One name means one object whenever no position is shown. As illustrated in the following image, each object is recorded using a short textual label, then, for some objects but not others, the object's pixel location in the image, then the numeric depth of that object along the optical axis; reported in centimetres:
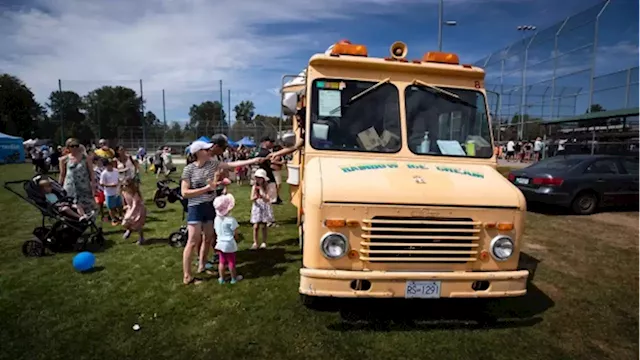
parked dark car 1030
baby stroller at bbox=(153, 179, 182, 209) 1044
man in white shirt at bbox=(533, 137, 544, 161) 2259
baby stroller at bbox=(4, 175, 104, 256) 640
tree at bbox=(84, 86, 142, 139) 3850
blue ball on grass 561
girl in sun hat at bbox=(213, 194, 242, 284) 496
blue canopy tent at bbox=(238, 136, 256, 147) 3047
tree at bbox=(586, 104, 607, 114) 1882
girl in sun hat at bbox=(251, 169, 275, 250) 665
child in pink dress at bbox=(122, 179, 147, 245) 713
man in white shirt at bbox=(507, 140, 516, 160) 2534
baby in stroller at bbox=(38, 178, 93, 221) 657
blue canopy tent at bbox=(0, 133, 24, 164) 3500
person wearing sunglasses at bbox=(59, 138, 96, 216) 701
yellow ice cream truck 376
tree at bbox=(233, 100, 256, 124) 7702
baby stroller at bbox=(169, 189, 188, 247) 702
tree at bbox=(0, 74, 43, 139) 5419
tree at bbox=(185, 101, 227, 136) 3516
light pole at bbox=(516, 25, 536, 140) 2518
